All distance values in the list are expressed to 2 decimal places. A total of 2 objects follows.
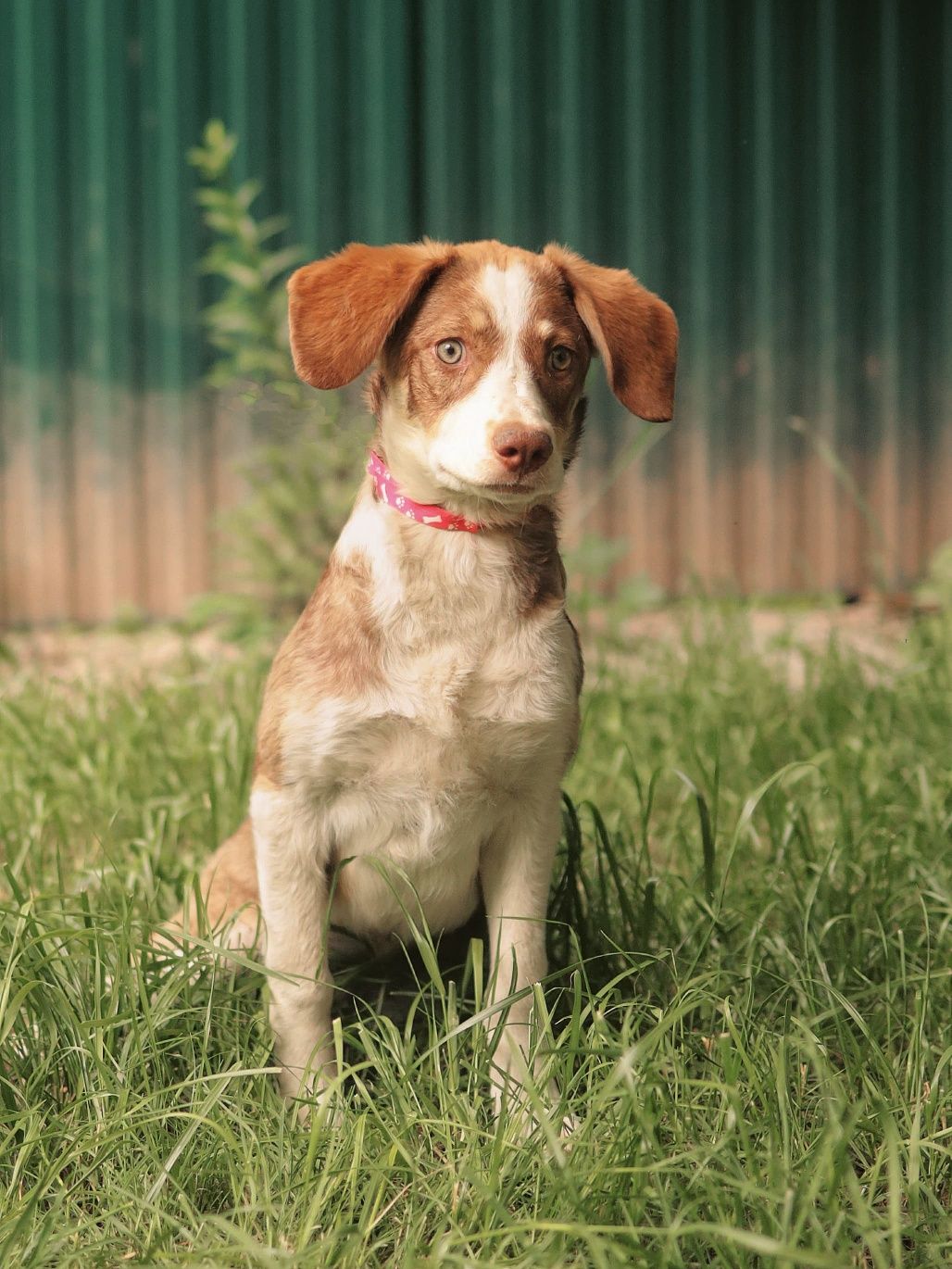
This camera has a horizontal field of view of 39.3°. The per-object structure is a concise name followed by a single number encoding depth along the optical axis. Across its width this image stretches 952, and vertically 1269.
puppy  2.11
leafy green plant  4.67
